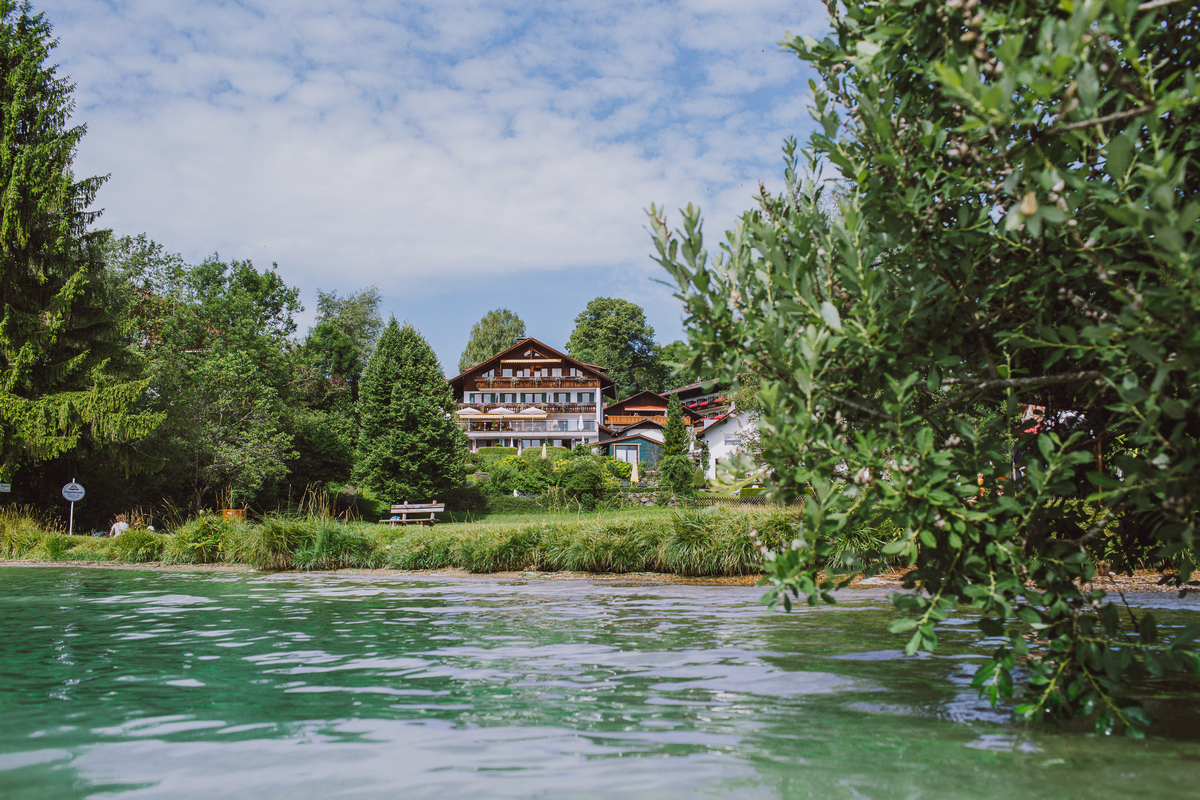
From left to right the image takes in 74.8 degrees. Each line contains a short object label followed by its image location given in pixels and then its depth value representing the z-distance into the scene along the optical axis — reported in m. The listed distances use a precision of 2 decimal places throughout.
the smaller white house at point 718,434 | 61.28
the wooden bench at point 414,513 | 31.83
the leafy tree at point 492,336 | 90.75
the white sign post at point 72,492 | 23.31
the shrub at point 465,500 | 40.62
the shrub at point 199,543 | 19.22
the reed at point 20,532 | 20.77
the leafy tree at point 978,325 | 3.38
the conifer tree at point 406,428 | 38.31
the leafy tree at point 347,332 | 69.81
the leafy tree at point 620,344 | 102.19
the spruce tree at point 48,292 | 26.12
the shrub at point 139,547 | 19.53
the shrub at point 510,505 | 40.66
